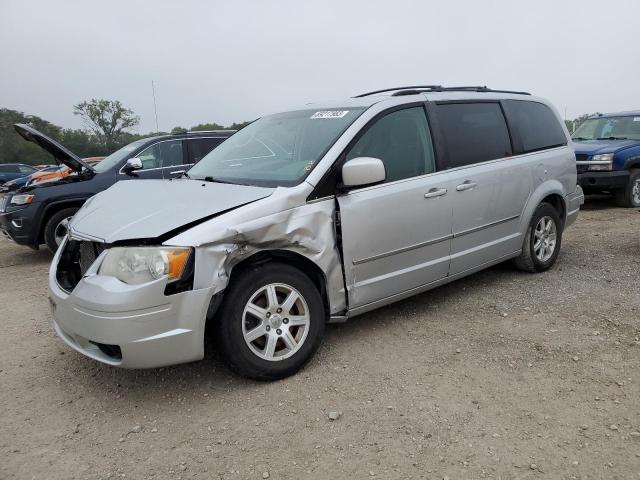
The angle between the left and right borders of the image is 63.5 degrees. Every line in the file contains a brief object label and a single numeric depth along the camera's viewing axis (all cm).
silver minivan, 279
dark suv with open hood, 685
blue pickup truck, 918
